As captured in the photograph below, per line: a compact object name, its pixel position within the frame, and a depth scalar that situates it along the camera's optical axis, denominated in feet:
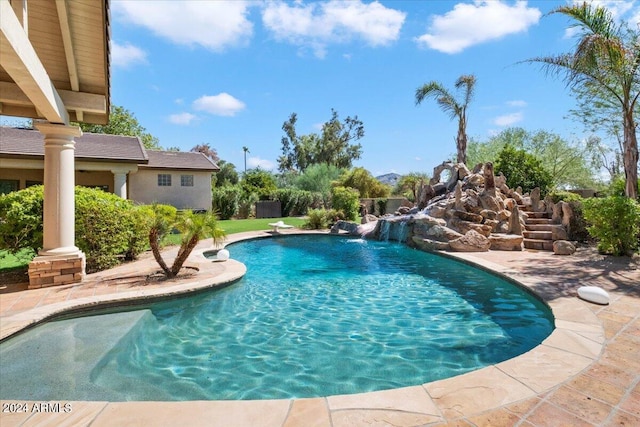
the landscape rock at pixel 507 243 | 36.58
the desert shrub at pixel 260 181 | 114.25
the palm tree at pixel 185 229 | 22.68
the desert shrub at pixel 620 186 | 49.47
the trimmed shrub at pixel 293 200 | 89.98
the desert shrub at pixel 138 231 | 29.35
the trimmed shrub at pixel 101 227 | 24.45
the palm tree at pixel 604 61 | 27.48
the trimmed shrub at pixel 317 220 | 63.00
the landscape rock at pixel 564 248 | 31.65
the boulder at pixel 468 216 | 40.63
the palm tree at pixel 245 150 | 205.98
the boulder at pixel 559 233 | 37.11
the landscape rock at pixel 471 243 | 35.96
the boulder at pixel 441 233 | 38.06
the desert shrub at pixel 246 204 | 83.41
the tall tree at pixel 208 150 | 163.16
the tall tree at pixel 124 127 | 104.88
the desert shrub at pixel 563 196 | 47.61
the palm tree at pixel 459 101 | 59.41
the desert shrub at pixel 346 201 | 67.00
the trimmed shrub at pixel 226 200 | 78.79
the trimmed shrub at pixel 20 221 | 22.33
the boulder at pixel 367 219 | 63.39
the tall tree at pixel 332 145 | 151.64
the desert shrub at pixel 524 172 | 62.59
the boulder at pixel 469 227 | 38.73
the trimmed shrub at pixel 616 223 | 26.89
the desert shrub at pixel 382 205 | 88.99
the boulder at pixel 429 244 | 37.32
